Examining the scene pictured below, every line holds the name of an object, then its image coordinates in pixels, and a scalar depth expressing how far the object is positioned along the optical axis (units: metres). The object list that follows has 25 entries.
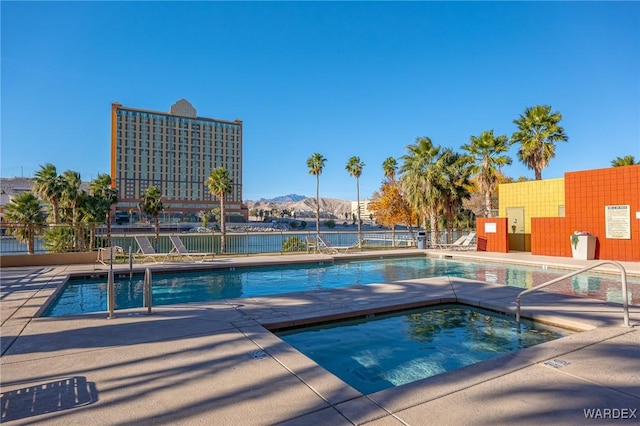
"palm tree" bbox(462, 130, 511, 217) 22.78
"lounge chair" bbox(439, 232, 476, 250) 17.50
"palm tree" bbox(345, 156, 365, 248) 34.66
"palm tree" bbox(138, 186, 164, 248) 37.75
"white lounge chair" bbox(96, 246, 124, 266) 11.63
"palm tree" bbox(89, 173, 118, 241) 35.61
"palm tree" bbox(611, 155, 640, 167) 24.56
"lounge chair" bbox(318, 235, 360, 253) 16.09
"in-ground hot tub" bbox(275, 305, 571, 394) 4.00
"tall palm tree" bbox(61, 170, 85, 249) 25.91
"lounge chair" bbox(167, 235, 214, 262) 12.64
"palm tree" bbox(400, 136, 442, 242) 19.03
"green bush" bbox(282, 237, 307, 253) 17.83
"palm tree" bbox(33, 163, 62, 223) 24.38
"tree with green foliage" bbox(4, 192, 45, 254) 23.66
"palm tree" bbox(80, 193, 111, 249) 29.44
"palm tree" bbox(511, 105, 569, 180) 21.88
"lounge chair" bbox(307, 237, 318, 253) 16.28
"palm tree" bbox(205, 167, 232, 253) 32.66
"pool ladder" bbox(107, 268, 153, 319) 5.18
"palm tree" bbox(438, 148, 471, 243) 19.02
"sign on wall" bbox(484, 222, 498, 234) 16.69
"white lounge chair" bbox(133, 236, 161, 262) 12.18
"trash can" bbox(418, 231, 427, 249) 17.81
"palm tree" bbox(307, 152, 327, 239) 35.56
